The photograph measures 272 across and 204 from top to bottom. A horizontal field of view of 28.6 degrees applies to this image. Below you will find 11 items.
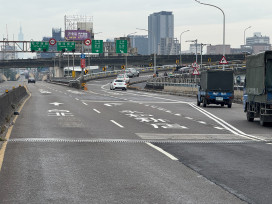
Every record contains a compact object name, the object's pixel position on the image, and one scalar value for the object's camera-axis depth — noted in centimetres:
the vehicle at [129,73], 11134
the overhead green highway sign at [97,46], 10469
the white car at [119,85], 7069
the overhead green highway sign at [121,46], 10452
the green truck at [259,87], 2005
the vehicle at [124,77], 8921
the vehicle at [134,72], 11325
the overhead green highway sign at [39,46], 9206
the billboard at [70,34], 19712
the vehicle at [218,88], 3306
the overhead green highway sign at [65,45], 9512
